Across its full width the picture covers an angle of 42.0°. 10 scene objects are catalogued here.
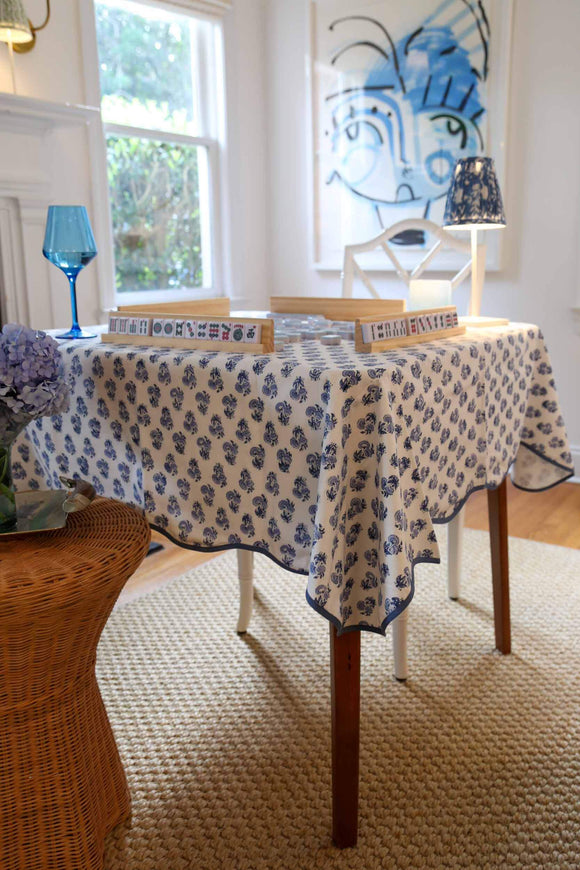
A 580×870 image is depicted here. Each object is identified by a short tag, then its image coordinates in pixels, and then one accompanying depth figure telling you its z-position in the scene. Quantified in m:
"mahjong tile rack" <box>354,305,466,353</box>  1.24
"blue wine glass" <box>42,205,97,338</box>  1.55
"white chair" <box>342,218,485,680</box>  1.71
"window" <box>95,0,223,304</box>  3.18
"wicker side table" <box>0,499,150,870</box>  1.03
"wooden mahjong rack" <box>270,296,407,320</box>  1.50
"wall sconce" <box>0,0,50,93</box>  2.41
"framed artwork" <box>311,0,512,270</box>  3.11
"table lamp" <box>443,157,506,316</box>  1.69
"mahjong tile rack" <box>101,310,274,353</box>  1.21
